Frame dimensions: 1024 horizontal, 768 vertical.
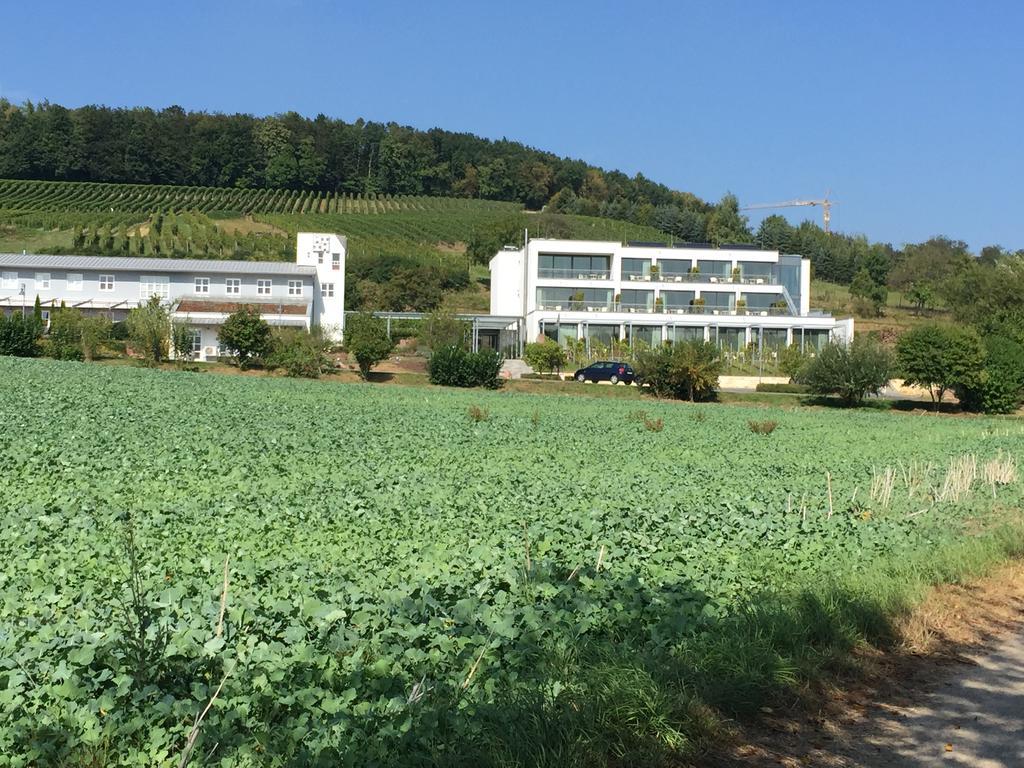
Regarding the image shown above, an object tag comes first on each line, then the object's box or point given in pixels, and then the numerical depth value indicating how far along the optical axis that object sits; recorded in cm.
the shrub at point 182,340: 5622
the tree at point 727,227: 13350
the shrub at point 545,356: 6101
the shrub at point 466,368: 5362
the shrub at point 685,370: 5194
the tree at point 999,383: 5166
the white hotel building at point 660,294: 7588
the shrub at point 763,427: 3216
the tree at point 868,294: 10144
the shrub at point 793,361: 5609
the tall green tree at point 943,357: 5066
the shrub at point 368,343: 5425
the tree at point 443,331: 6438
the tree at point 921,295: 10638
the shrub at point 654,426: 3100
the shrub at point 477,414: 3083
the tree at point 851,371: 5203
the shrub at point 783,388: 5900
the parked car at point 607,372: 6000
